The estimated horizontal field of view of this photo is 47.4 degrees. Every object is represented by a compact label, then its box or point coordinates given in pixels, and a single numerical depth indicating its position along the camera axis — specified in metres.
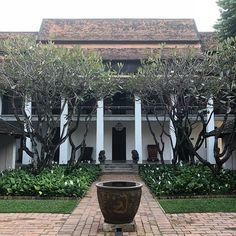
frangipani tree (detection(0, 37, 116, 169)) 9.93
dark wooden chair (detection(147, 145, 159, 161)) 20.30
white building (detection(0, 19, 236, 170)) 18.89
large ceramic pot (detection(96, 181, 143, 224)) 5.22
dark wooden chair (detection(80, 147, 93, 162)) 20.31
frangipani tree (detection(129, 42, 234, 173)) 10.17
